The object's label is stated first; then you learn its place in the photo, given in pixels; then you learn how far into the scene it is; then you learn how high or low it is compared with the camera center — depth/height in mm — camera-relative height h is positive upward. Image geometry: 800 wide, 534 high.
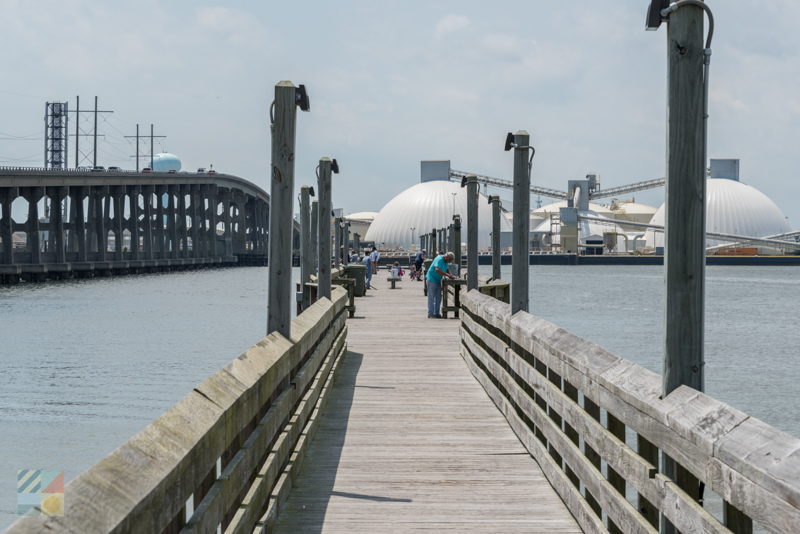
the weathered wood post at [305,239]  30797 +442
